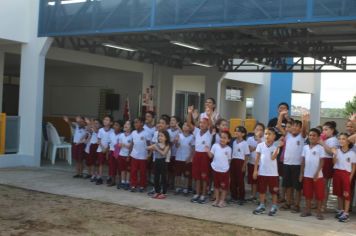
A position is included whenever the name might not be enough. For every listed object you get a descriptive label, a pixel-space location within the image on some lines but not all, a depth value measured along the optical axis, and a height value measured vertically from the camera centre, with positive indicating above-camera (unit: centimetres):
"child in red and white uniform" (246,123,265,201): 902 -67
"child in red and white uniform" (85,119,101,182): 1079 -78
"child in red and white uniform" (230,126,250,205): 894 -84
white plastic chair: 1393 -101
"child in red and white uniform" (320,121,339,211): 835 -41
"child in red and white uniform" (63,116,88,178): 1109 -76
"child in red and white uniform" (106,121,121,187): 1021 -89
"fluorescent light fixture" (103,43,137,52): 1444 +191
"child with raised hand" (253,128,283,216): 823 -86
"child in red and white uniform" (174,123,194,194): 952 -75
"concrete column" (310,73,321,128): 3500 +106
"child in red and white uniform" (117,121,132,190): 991 -86
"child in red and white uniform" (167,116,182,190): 965 -41
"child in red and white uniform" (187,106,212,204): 902 -81
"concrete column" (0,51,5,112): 1486 +128
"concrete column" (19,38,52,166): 1291 +20
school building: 976 +184
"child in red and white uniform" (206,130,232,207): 862 -85
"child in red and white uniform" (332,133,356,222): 802 -80
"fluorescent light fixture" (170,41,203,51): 1290 +185
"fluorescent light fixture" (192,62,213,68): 1794 +185
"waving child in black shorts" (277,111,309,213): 848 -65
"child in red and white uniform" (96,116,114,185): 1045 -69
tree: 4147 +132
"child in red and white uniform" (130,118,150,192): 965 -85
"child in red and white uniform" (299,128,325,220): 803 -83
